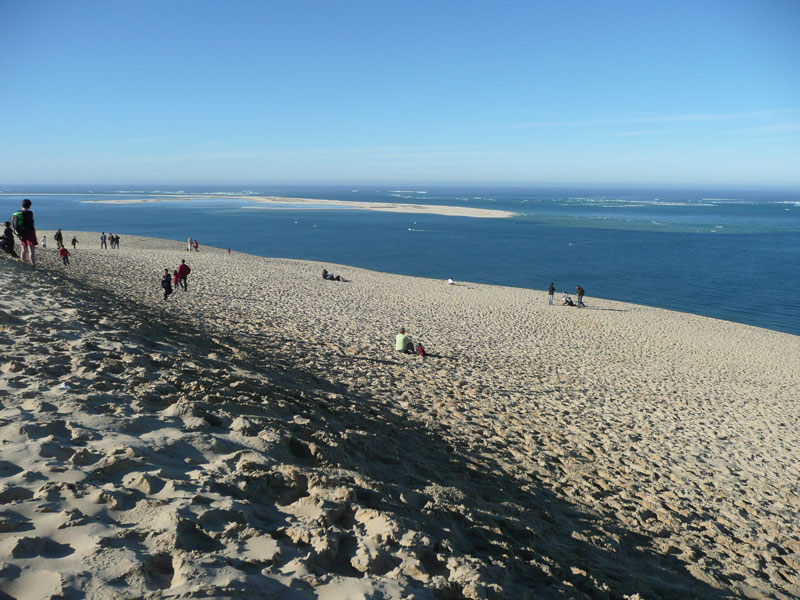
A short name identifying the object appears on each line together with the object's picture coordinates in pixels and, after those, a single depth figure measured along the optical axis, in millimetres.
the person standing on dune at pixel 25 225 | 11266
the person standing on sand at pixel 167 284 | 17000
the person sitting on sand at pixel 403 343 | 13773
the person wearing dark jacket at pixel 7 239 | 12852
